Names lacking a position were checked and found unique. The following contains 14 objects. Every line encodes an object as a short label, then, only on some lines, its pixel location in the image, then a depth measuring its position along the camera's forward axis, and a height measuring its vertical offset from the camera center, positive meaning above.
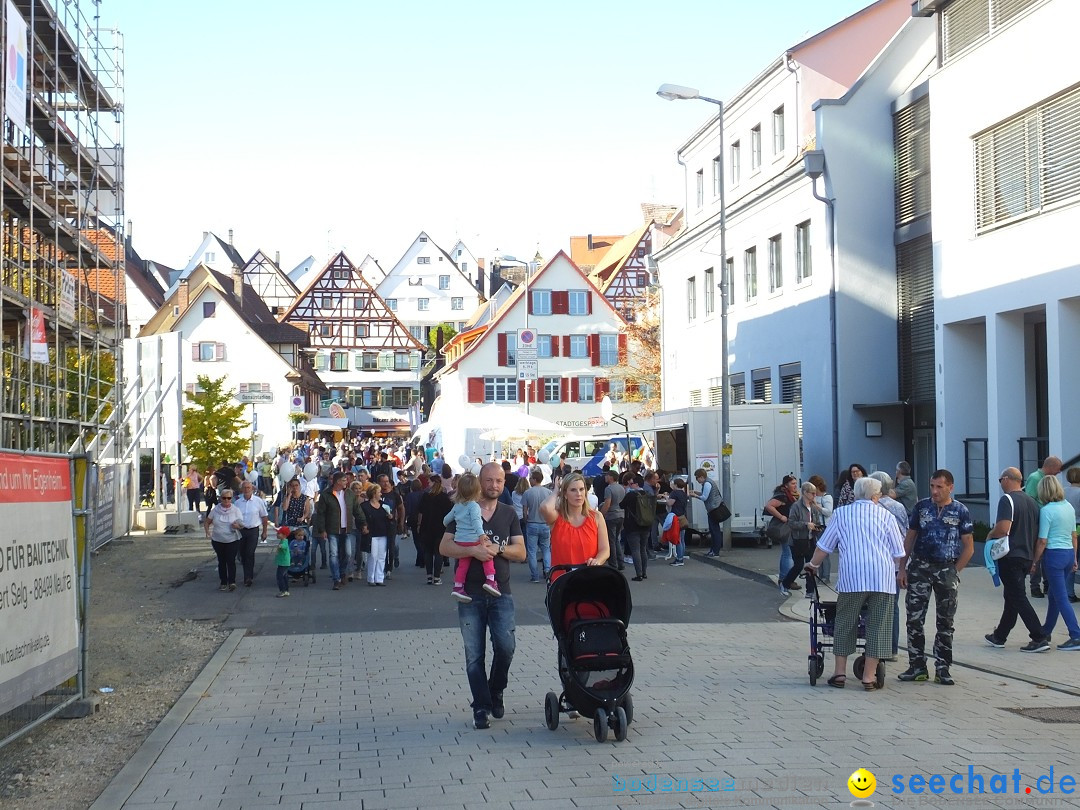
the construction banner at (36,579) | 7.40 -0.85
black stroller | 7.88 -1.33
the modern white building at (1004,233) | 18.55 +3.21
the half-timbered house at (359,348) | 87.62 +6.68
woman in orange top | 8.88 -0.64
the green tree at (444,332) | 105.19 +9.11
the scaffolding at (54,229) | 21.59 +4.34
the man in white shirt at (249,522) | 18.55 -1.17
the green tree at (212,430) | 35.41 +0.39
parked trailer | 24.72 -0.30
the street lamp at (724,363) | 23.67 +1.43
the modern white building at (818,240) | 27.27 +4.64
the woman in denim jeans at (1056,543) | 11.71 -1.02
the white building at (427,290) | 109.38 +13.24
